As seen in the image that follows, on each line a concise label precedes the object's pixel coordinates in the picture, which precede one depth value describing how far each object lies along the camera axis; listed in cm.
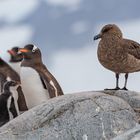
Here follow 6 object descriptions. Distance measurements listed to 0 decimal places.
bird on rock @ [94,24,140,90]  1773
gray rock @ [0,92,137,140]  1557
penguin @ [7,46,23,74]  2700
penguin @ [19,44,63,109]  2323
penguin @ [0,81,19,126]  2008
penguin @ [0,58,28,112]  2516
